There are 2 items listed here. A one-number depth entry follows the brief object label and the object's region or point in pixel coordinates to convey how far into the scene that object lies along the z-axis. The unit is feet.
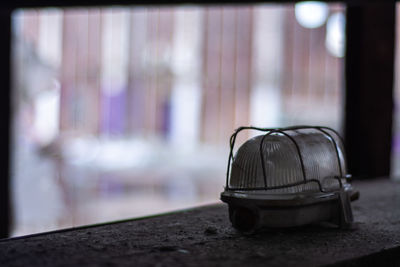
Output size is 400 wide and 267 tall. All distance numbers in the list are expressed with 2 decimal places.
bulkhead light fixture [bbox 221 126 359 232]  3.53
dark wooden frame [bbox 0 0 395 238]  6.18
